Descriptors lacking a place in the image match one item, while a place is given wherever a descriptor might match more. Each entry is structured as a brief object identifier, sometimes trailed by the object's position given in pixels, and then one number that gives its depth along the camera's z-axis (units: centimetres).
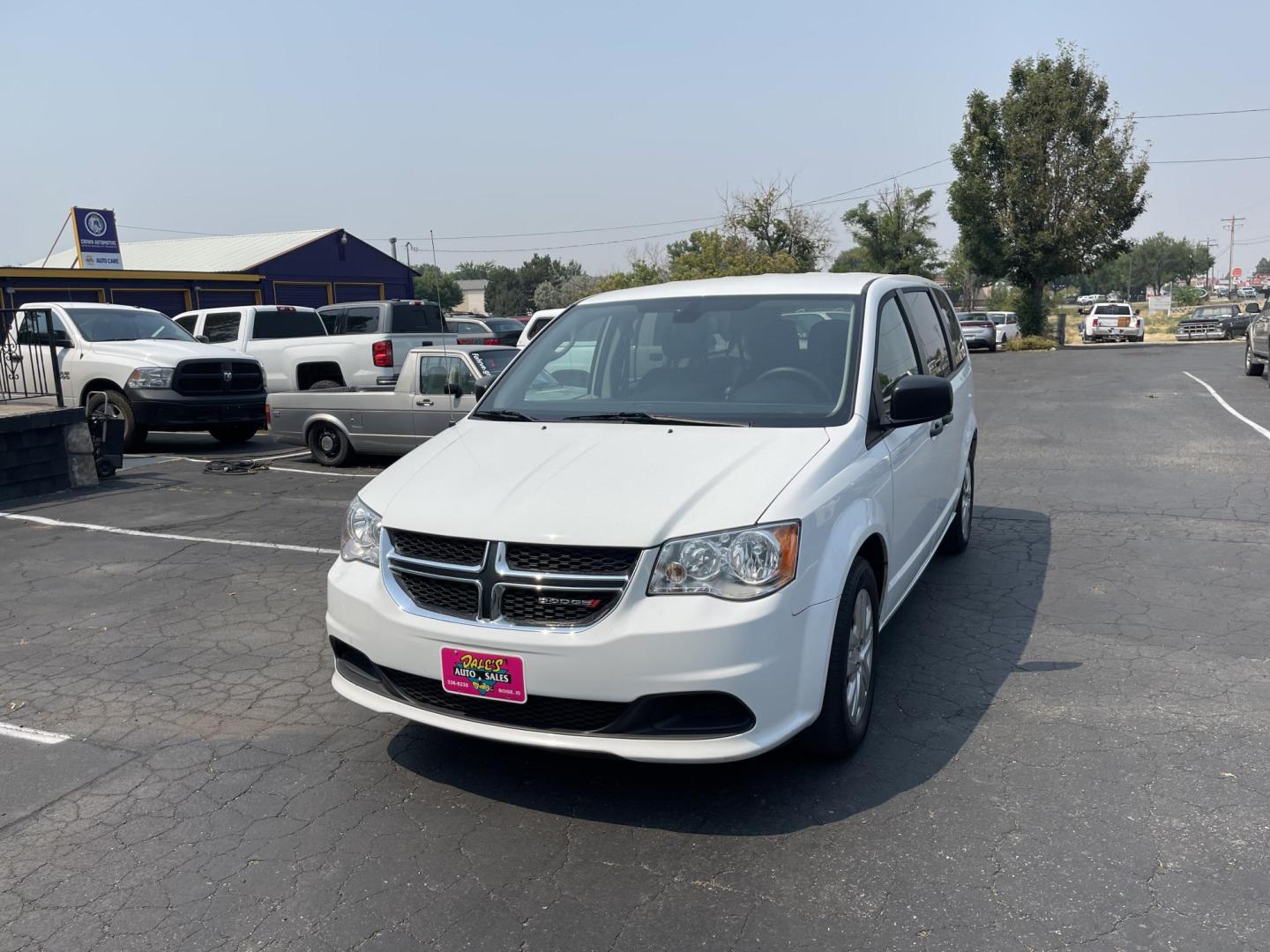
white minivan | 330
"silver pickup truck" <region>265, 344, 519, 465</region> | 1118
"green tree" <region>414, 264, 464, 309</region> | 7244
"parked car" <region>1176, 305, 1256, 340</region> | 4078
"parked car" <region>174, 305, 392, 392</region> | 1410
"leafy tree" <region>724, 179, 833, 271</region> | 4128
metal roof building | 2912
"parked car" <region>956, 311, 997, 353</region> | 3716
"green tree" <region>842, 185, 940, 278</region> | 5878
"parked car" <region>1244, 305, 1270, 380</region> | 1948
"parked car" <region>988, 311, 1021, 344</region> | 4085
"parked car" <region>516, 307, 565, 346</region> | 1616
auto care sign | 3086
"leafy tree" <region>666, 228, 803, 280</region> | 3294
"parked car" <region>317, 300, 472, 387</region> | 1430
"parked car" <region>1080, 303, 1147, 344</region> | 4028
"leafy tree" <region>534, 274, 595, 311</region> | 7106
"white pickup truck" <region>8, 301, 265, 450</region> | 1271
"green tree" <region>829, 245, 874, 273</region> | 6353
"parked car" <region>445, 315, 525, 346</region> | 2398
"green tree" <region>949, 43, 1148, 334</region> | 3691
